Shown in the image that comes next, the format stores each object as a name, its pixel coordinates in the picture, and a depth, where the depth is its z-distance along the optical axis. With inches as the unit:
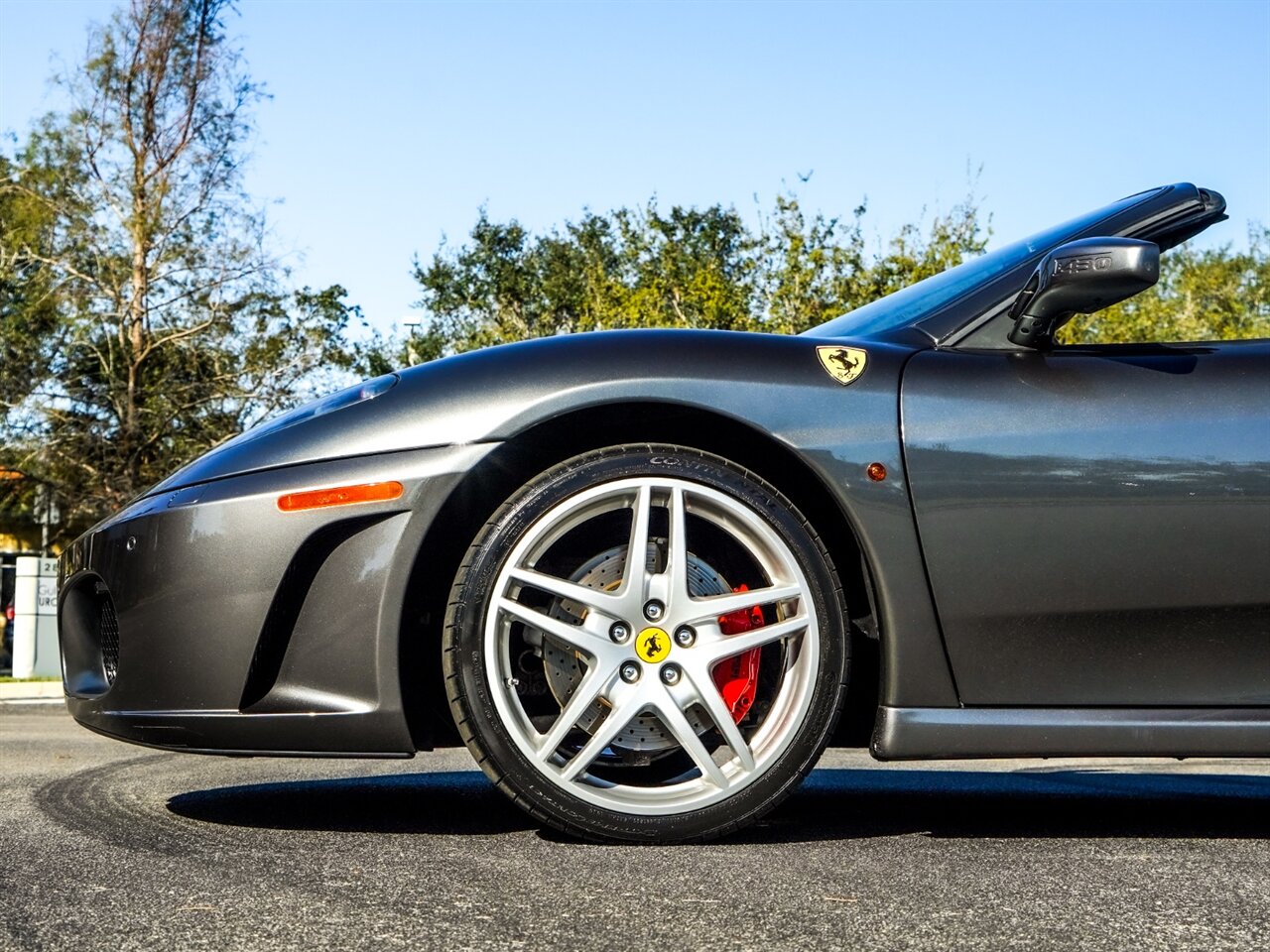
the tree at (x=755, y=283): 927.0
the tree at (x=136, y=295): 1036.5
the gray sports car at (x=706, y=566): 105.7
